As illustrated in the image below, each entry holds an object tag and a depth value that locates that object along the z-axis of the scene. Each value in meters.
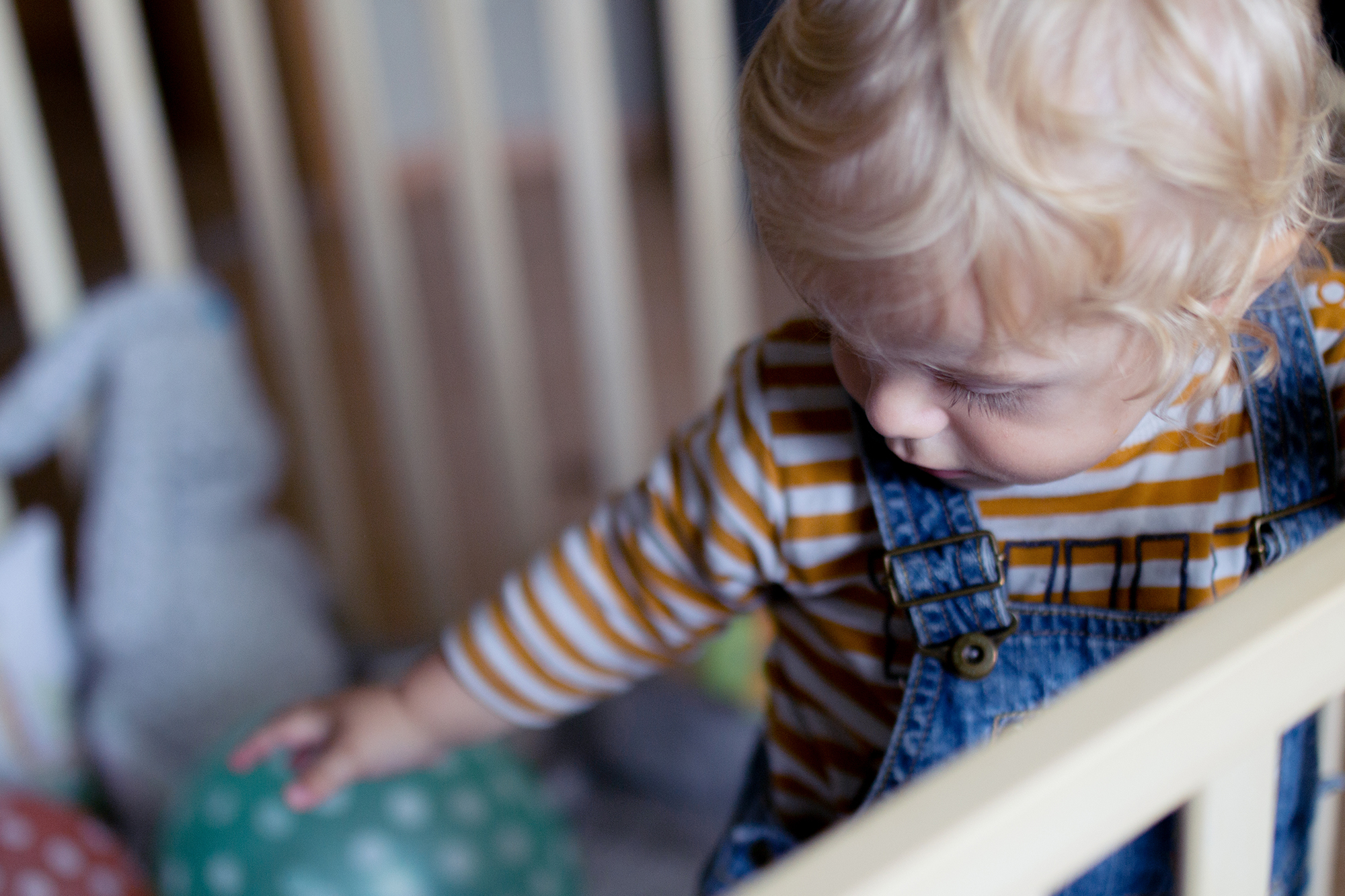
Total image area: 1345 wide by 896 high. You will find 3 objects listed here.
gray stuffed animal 1.02
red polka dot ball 0.83
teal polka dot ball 0.79
